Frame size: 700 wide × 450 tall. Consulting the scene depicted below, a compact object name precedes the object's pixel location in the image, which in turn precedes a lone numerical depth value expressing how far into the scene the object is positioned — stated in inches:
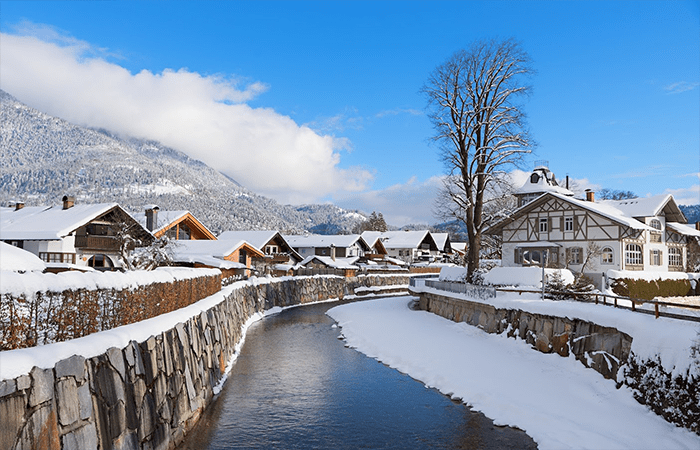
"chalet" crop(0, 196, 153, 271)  1477.6
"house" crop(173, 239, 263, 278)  1740.9
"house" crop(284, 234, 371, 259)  3189.0
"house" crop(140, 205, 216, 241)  1998.0
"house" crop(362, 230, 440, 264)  3909.9
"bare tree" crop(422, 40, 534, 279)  1270.9
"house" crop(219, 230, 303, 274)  2378.2
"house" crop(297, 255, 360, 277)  2704.0
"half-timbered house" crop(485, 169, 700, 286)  1545.3
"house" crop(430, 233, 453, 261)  4232.3
